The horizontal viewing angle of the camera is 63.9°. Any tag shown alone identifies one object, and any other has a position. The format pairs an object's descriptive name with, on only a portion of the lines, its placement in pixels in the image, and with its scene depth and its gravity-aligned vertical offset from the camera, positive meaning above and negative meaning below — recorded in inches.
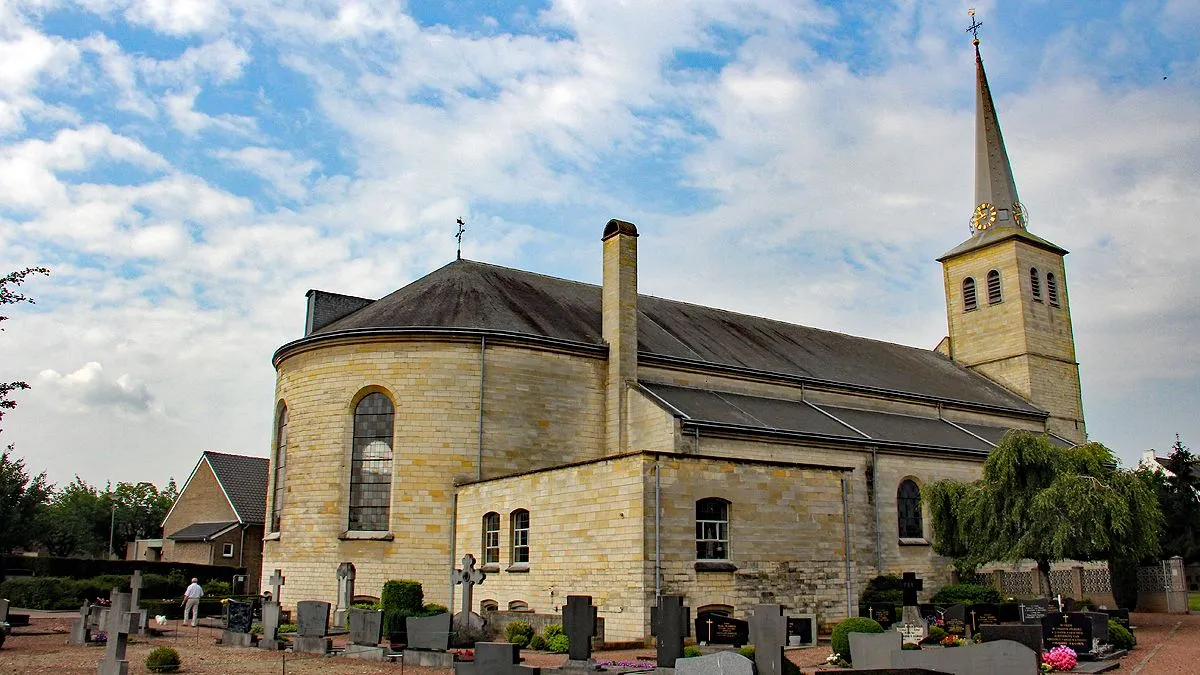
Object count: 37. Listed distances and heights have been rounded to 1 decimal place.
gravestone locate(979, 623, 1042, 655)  525.7 -40.8
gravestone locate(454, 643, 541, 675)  481.1 -51.1
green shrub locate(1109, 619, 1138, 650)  730.8 -59.7
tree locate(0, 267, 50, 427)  625.0 +169.6
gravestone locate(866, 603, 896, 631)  844.0 -48.7
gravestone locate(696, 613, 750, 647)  690.2 -51.1
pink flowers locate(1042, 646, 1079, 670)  617.9 -64.2
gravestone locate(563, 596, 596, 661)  561.3 -38.1
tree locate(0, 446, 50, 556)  1517.0 +87.3
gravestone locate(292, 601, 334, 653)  738.2 -53.1
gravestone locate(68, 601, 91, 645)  816.9 -59.6
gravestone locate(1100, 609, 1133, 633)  835.0 -49.6
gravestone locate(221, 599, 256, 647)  790.5 -53.9
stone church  830.5 +111.3
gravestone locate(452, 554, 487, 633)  778.8 -33.2
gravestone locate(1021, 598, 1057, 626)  763.9 -42.4
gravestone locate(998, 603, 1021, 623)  778.8 -43.9
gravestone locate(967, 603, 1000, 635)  764.6 -45.4
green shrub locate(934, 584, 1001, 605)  992.2 -37.7
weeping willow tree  915.4 +46.9
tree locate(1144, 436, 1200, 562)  1615.4 +84.8
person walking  1058.7 -42.1
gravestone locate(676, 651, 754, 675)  408.8 -44.7
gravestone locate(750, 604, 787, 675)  478.6 -39.8
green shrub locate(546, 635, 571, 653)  730.2 -64.2
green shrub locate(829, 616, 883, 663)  660.7 -49.5
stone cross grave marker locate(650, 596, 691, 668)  532.7 -39.1
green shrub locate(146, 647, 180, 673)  612.1 -63.5
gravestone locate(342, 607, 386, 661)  706.8 -54.6
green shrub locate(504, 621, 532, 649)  763.4 -58.2
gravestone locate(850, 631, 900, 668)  518.9 -47.8
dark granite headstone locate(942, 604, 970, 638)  775.0 -49.9
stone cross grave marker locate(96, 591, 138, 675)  553.6 -48.0
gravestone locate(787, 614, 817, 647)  785.6 -58.7
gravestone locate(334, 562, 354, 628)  936.9 -27.6
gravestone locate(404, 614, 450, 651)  657.0 -49.9
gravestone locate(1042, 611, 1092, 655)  657.6 -51.0
